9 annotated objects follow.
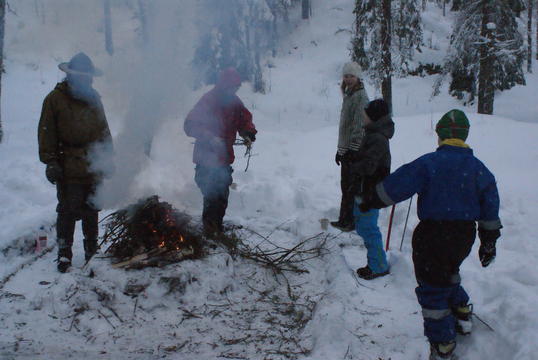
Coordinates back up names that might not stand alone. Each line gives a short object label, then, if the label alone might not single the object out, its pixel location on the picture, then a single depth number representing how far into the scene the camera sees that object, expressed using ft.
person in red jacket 17.66
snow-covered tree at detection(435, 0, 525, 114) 45.34
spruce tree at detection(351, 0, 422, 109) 41.29
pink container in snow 16.22
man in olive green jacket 14.24
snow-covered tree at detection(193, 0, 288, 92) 21.94
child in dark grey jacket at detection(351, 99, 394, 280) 13.66
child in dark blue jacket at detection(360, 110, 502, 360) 9.59
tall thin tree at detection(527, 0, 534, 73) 96.80
